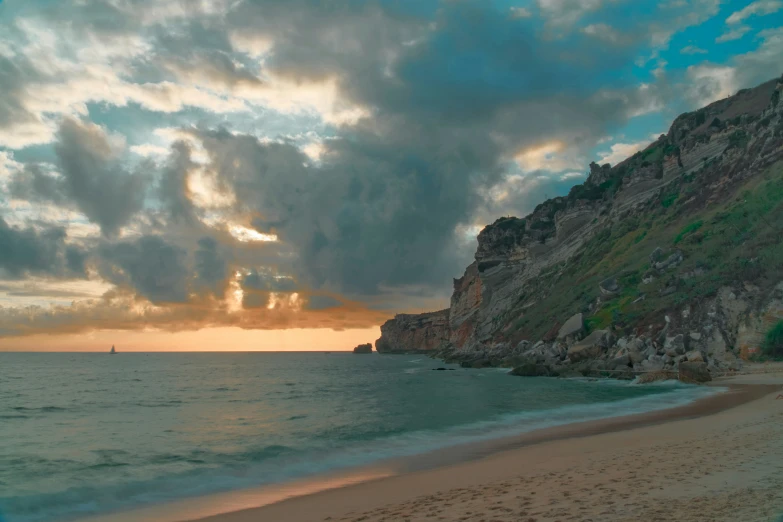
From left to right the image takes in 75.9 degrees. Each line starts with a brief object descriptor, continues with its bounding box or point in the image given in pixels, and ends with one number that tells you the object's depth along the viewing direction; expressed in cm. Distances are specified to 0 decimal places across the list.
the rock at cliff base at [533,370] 5347
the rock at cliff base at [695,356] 3938
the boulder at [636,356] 4509
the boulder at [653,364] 4288
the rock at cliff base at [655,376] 3960
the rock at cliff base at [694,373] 3609
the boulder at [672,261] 5591
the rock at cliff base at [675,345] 4278
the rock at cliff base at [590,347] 5216
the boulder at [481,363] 7512
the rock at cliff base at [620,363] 4569
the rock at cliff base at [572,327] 5800
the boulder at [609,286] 6166
